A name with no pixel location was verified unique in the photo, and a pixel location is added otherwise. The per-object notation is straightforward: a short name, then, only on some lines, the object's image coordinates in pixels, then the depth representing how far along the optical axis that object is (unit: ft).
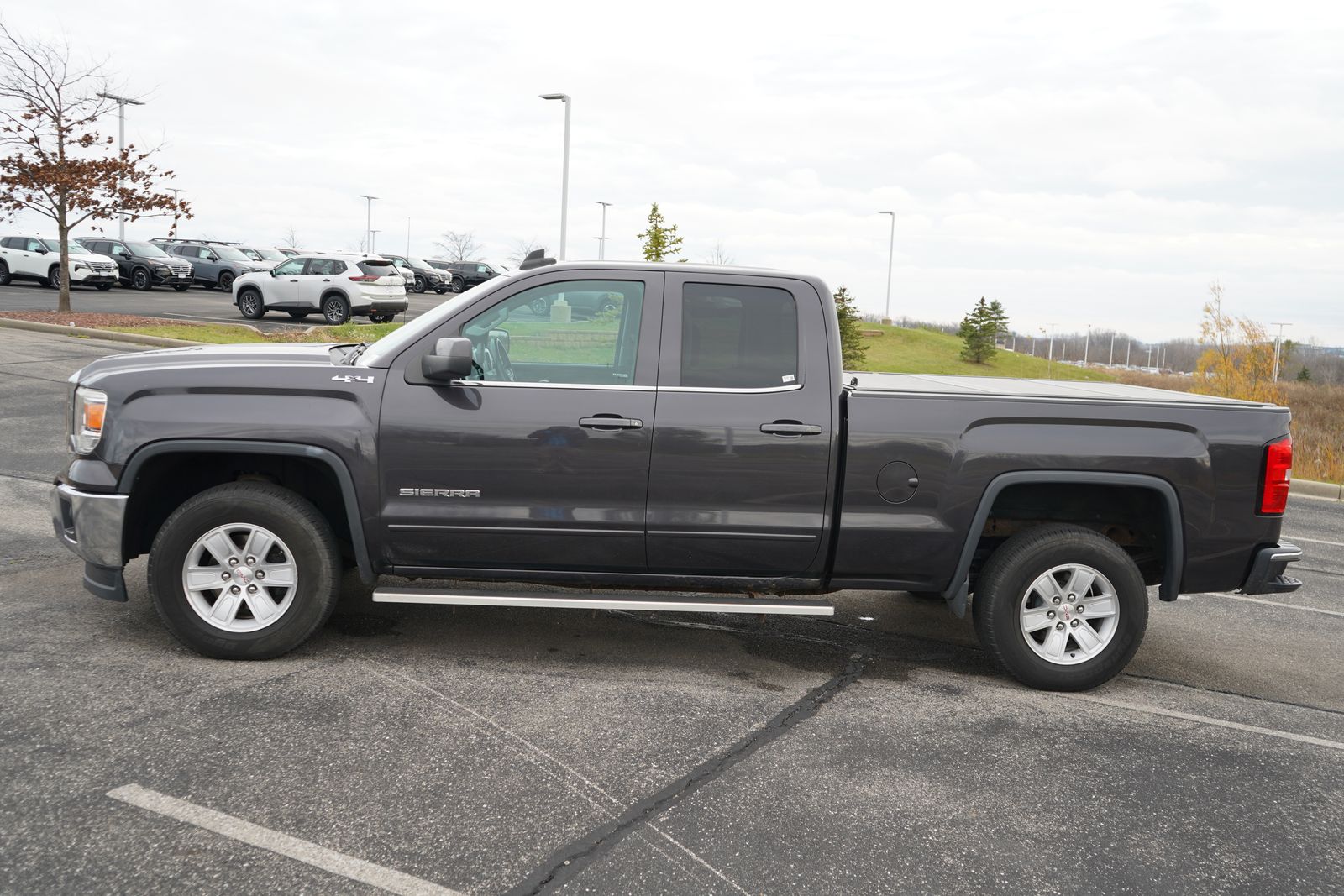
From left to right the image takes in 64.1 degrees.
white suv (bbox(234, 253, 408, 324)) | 85.25
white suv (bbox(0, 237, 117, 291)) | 108.58
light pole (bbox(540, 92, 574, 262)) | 100.63
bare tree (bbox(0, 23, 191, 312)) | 72.33
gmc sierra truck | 16.07
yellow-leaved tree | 101.86
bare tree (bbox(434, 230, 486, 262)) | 337.11
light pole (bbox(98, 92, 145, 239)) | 134.62
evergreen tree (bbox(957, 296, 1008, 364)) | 170.50
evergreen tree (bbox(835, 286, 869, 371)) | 111.55
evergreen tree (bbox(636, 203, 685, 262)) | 109.70
